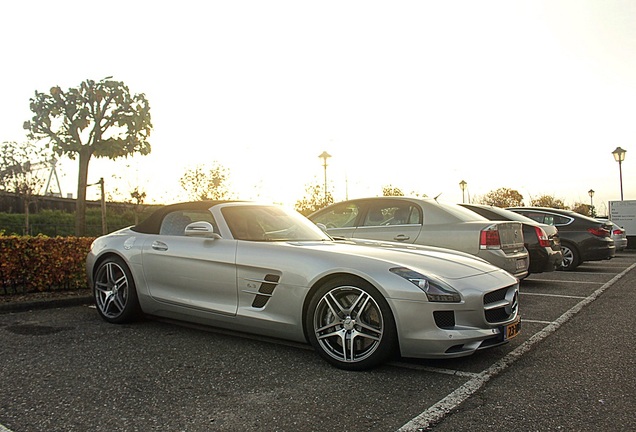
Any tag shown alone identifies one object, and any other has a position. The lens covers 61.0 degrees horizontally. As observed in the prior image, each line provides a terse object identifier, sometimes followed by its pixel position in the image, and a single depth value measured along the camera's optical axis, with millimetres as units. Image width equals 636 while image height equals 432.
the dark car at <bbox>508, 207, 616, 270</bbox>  11695
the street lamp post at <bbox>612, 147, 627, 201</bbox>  26081
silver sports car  3814
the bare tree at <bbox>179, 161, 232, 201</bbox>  25562
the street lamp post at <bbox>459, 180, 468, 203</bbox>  33594
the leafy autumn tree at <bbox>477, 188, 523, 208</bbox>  39250
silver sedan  6848
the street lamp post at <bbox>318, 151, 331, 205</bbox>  20125
